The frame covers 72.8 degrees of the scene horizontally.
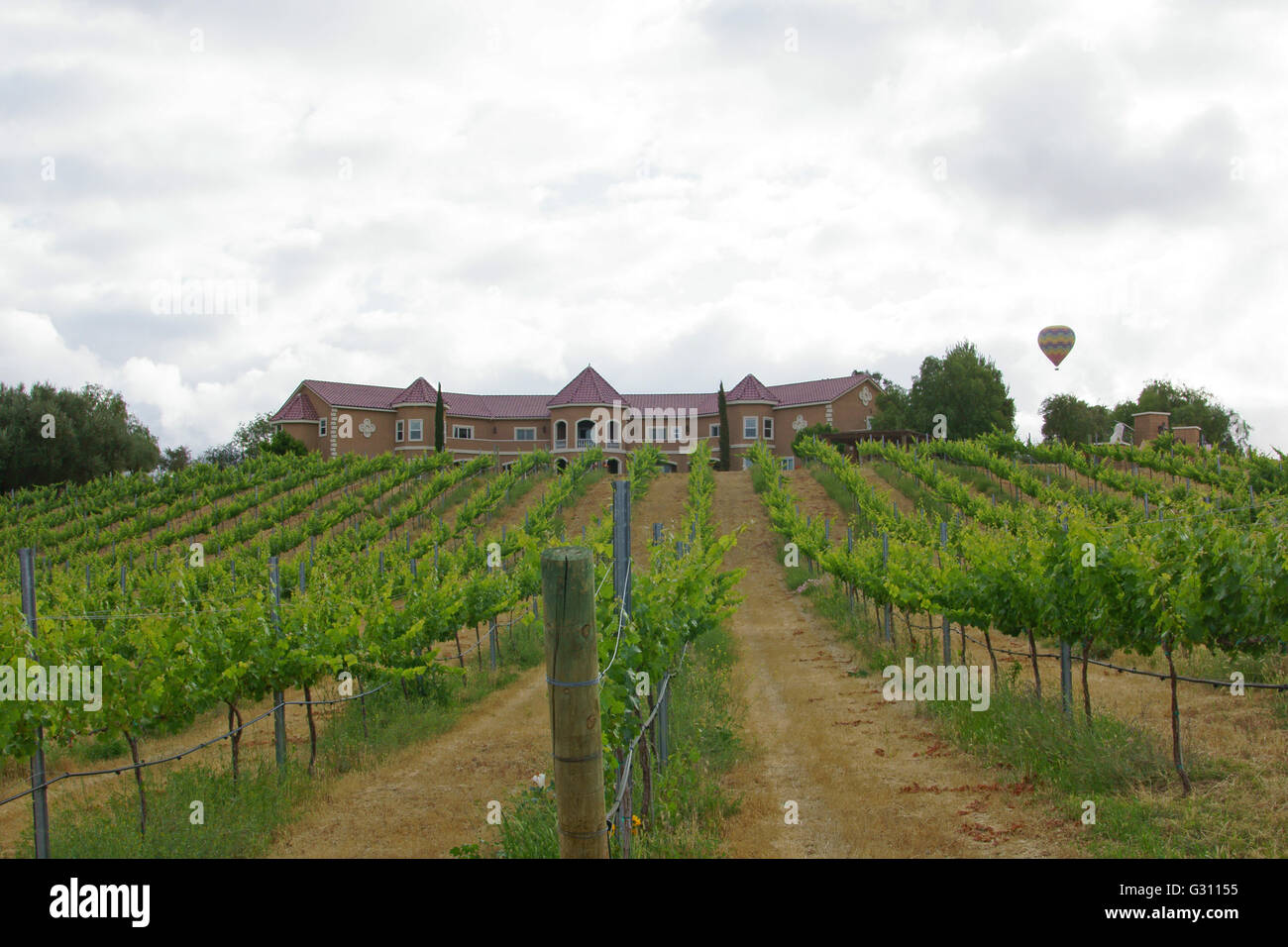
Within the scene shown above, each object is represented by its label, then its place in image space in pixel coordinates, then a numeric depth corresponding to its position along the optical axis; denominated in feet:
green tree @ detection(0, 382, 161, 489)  165.27
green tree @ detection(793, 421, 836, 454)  185.57
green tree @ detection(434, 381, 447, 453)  188.75
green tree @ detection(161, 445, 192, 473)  275.80
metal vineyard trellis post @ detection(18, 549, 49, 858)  19.25
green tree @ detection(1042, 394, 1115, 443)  222.48
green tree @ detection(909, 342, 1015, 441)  191.31
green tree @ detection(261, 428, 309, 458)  189.78
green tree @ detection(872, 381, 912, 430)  198.08
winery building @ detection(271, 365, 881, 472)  197.98
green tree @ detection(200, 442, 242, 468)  283.59
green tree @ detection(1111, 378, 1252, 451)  234.17
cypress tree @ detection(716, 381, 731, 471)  197.36
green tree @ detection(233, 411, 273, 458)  278.05
